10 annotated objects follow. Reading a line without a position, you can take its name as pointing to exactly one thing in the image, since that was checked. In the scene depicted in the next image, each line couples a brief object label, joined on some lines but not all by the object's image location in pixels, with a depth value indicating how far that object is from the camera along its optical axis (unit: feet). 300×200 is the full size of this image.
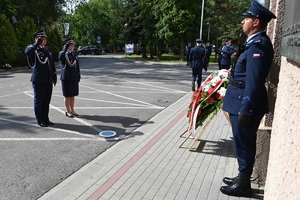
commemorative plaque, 4.99
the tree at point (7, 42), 67.41
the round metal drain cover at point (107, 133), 19.62
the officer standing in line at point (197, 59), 37.42
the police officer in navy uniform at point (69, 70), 23.08
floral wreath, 15.92
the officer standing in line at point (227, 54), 40.81
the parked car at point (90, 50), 158.51
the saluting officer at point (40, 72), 20.68
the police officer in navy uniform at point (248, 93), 10.16
